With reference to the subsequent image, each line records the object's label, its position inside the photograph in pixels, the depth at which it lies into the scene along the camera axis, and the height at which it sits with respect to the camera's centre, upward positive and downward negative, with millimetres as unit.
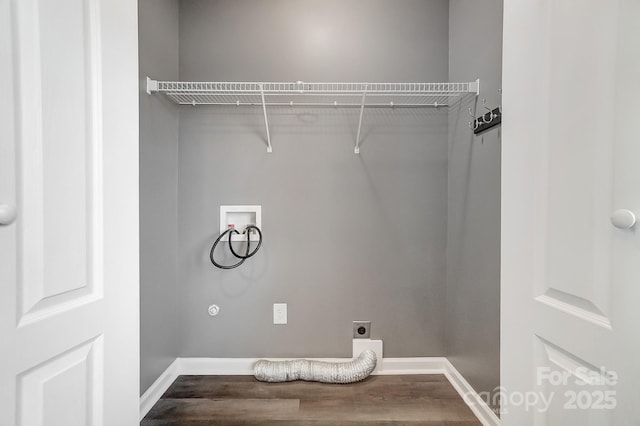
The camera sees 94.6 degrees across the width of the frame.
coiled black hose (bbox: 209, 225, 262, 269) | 1831 -242
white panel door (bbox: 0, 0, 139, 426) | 574 -13
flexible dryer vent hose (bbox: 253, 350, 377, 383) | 1781 -994
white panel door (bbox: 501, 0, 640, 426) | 530 -7
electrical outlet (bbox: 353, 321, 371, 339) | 1943 -805
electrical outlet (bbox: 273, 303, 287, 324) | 1940 -693
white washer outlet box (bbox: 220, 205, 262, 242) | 1929 -56
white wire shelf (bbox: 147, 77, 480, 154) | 1857 +711
